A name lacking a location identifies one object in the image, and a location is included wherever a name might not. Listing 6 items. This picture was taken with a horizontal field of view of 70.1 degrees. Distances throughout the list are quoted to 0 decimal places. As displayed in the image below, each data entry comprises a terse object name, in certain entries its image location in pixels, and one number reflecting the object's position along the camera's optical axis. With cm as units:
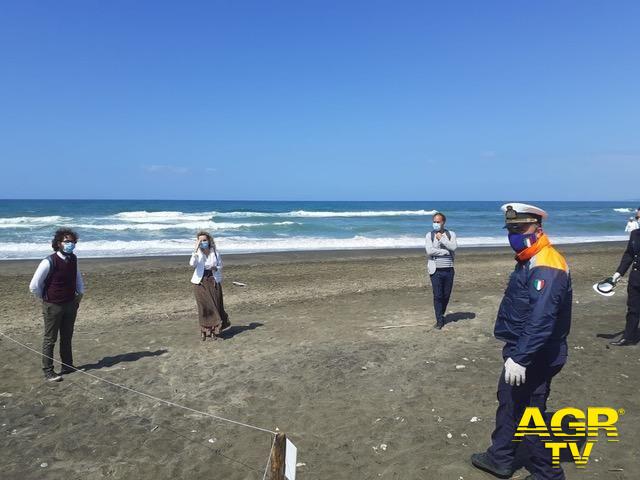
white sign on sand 271
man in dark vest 566
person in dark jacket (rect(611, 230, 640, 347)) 621
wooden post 263
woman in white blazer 742
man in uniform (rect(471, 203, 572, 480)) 299
